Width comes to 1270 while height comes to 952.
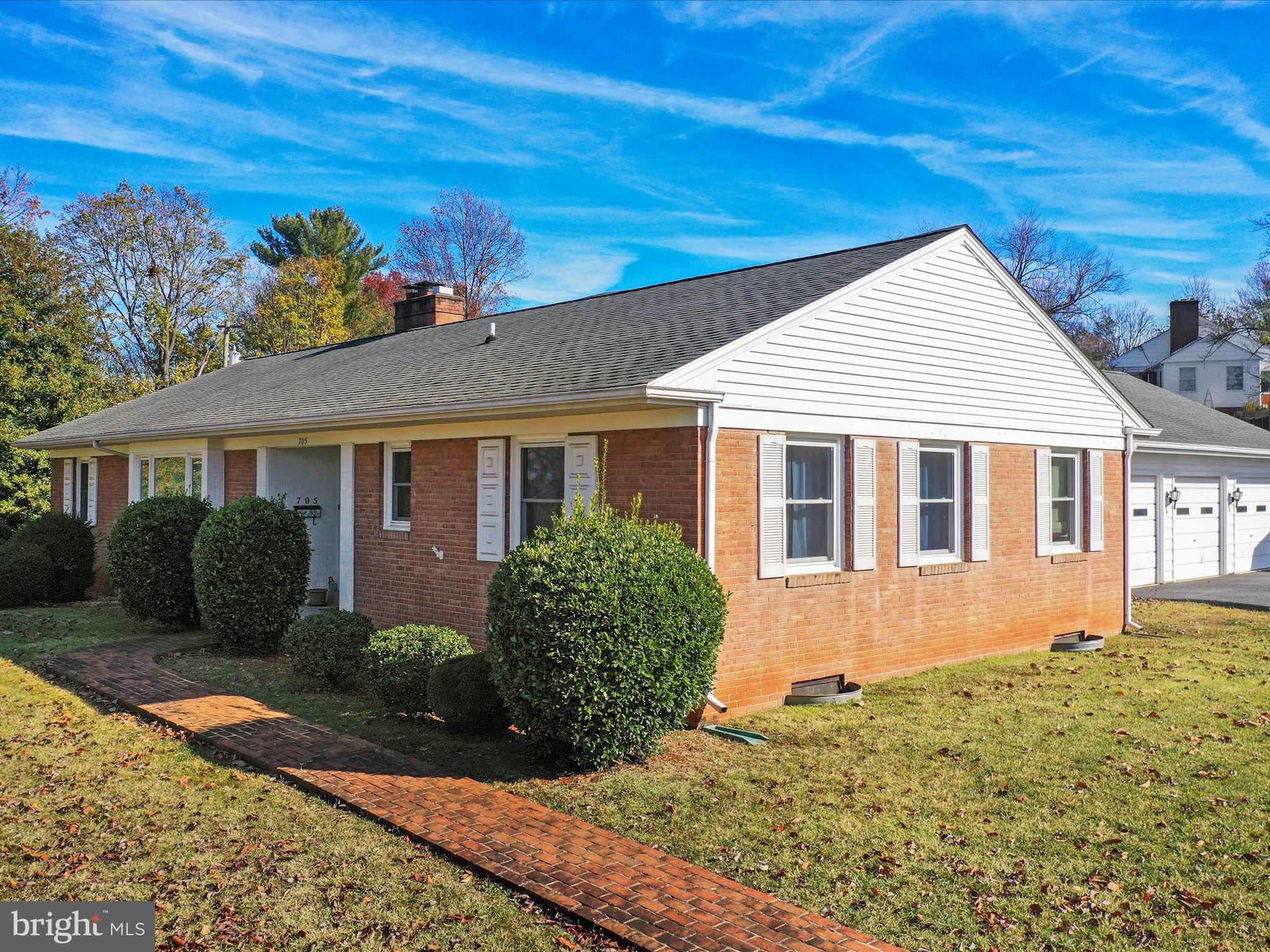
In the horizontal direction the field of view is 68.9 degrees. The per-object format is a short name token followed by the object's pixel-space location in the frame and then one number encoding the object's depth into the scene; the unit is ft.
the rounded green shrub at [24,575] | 55.42
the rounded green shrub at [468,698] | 26.73
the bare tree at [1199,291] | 161.57
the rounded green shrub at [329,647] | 32.73
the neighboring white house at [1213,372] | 161.17
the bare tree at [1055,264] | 136.26
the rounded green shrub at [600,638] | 22.40
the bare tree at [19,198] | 96.43
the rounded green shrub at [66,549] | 58.59
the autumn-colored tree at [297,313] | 125.18
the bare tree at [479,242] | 142.72
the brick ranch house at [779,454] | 29.94
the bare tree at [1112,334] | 146.30
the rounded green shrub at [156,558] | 44.27
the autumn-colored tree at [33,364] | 77.36
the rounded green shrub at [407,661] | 28.86
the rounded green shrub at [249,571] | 38.55
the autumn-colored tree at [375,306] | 139.95
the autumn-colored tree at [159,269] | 109.29
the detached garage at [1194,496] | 65.31
